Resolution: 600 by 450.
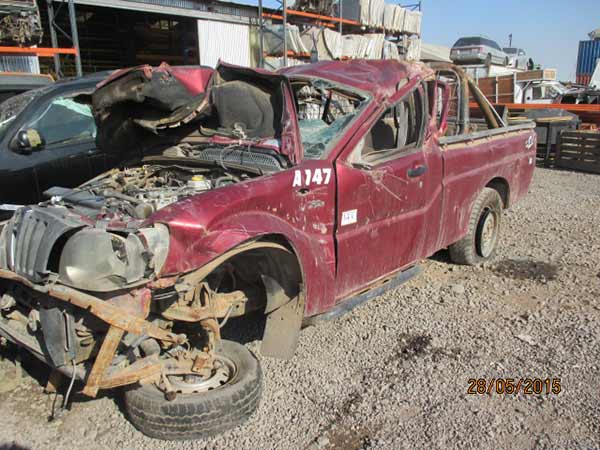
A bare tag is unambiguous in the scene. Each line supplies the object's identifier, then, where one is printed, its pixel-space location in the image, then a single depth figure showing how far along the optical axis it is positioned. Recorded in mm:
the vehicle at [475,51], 20612
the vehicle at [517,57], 24698
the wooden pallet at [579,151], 10867
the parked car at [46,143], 5020
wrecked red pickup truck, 2518
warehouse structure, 16172
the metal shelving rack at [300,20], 17422
